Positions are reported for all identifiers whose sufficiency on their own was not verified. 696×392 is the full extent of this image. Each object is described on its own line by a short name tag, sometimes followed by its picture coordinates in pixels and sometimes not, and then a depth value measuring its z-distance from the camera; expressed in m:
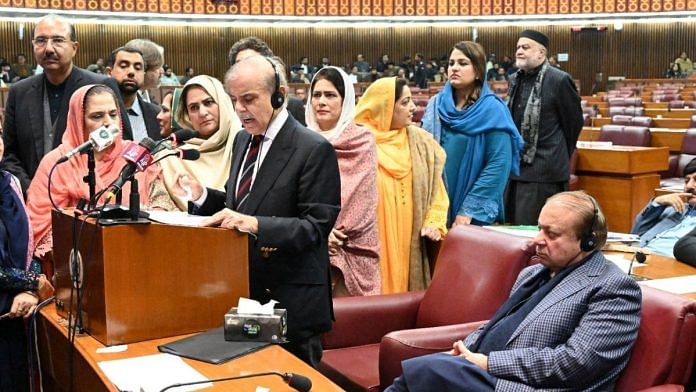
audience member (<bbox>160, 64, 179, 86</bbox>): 13.31
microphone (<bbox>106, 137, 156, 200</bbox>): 1.84
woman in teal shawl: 3.61
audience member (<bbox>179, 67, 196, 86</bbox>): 14.35
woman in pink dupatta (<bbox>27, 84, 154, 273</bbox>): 2.61
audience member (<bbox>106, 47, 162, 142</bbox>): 3.94
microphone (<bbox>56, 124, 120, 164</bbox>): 1.92
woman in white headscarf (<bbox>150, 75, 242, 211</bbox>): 2.88
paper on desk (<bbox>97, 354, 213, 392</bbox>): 1.66
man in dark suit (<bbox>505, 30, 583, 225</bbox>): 4.53
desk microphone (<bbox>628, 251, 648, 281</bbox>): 2.77
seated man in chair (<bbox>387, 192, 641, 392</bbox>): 1.95
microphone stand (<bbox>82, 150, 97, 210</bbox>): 2.00
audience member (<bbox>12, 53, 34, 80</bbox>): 13.78
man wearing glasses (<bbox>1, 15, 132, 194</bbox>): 3.34
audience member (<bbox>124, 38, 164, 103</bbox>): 4.40
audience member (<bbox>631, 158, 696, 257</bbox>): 3.46
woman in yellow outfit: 3.31
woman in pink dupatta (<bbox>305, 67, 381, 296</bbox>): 3.12
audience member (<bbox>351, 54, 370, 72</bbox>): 16.97
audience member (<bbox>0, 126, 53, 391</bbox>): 2.45
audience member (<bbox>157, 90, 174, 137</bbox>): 3.88
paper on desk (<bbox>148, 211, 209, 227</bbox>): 1.92
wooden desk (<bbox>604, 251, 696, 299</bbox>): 2.81
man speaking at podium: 2.05
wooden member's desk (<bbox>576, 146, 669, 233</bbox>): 5.47
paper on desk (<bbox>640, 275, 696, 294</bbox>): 2.53
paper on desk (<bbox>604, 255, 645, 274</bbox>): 2.88
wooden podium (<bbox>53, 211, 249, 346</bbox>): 1.84
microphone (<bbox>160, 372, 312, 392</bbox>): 1.64
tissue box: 1.92
